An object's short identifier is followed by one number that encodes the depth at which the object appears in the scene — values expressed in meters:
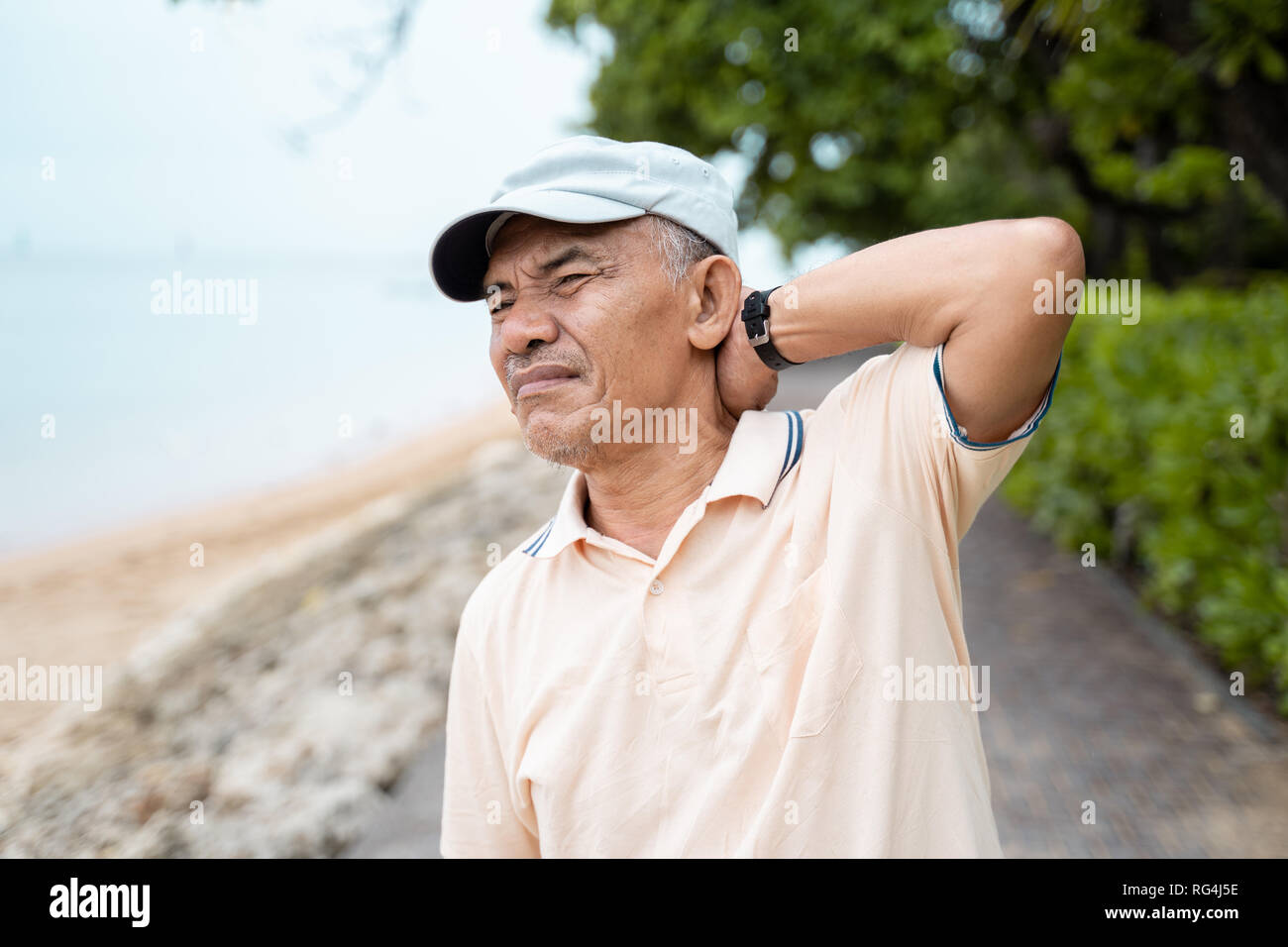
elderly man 1.58
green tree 5.06
